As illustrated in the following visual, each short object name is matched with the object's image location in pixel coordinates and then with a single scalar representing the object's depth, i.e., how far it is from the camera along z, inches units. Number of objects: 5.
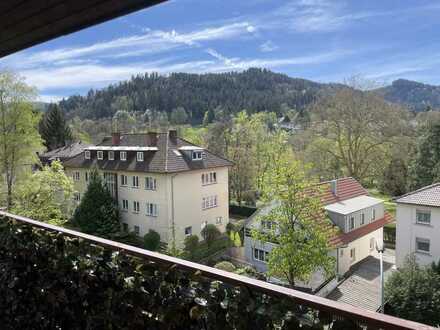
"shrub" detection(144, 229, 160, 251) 620.4
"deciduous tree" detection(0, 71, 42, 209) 569.9
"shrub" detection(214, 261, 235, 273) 471.0
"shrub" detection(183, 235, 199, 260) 621.2
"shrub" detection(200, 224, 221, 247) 679.1
